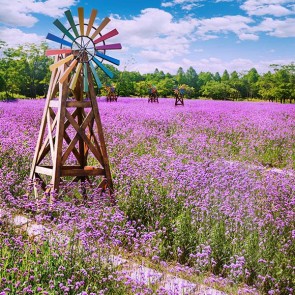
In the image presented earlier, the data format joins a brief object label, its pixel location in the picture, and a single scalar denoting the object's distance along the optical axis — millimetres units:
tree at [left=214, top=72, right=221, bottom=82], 109100
